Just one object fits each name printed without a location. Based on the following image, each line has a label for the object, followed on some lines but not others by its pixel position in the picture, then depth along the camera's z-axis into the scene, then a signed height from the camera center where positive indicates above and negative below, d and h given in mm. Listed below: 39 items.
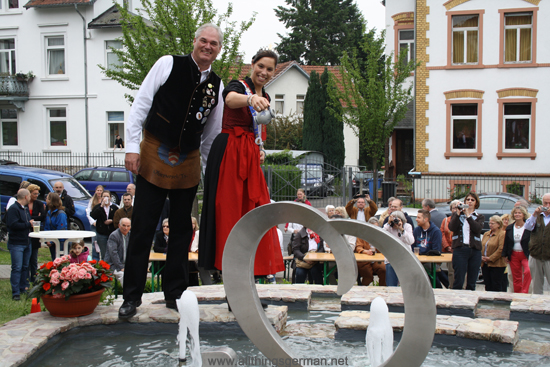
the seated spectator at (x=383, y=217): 8820 -816
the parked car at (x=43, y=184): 13571 -381
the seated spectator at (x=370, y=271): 8047 -1546
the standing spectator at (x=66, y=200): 11180 -656
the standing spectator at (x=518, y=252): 7824 -1249
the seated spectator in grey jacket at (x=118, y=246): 7793 -1137
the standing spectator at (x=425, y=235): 8109 -1018
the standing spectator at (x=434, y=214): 9578 -905
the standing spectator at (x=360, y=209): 10070 -788
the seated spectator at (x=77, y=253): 7125 -1128
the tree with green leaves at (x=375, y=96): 19328 +2644
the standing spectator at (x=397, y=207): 8352 -610
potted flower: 4207 -942
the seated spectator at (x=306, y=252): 8336 -1344
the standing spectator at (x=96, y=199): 10641 -596
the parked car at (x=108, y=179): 19078 -356
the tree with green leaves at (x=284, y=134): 32719 +2131
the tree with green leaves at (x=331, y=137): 29969 +1760
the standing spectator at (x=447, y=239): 8578 -1185
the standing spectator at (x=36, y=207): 9500 -690
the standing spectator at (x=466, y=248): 7684 -1153
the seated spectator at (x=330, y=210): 8888 -713
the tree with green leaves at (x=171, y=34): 13758 +3580
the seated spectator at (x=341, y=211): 8719 -704
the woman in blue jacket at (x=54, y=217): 9625 -862
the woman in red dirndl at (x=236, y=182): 4125 -105
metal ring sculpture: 2787 -590
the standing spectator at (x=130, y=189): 10473 -398
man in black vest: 4086 +249
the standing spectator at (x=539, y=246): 7426 -1099
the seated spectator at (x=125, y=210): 9367 -718
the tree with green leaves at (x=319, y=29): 46438 +12133
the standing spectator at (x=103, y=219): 9711 -912
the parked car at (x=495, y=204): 12380 -876
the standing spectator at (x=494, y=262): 7918 -1393
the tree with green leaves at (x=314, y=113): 30031 +3138
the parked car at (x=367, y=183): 18047 -569
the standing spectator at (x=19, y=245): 7621 -1095
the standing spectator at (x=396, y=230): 7715 -914
